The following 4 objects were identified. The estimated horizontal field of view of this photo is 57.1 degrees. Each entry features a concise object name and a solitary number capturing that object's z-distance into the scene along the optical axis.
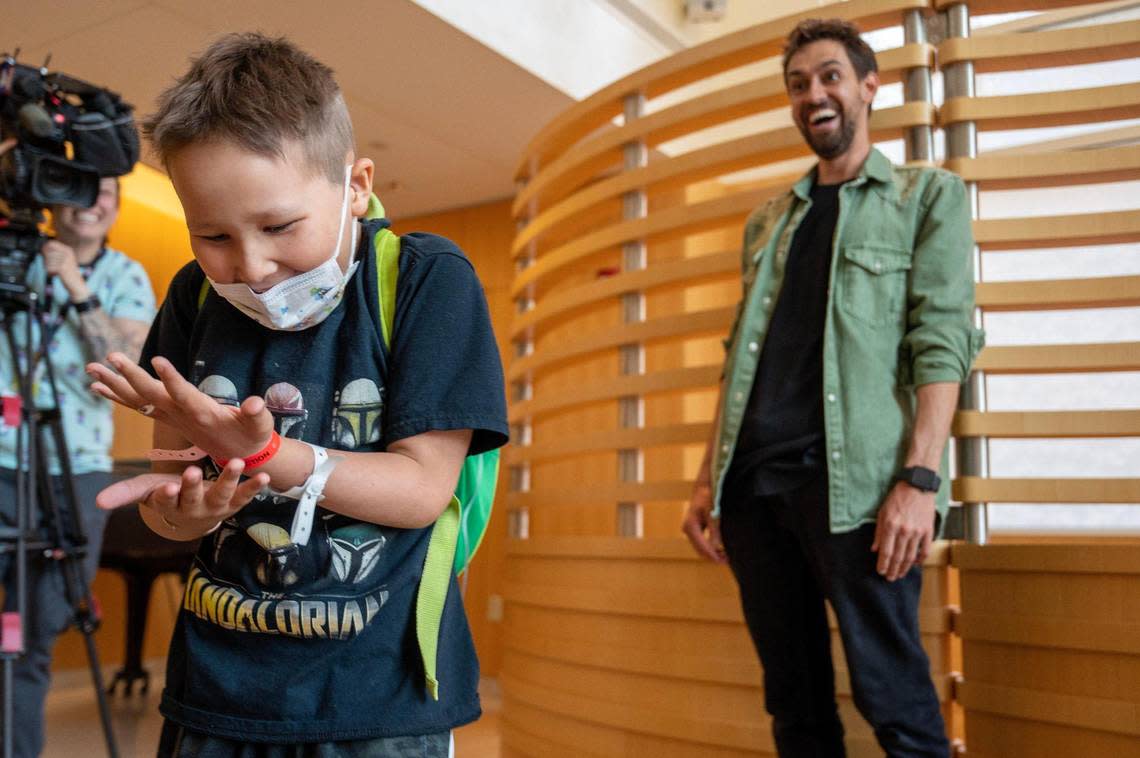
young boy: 0.81
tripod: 2.32
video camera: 2.40
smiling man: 1.71
